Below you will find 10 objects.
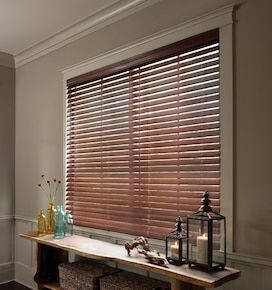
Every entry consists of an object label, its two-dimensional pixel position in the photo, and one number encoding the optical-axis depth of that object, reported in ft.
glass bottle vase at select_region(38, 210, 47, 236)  10.31
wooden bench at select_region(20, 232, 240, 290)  6.08
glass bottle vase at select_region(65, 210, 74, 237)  9.98
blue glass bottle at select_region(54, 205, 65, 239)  9.79
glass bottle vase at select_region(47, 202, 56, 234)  10.30
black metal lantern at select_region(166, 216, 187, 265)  6.87
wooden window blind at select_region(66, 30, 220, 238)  7.61
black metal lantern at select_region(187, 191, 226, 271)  6.41
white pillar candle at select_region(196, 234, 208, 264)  6.42
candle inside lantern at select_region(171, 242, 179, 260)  6.91
